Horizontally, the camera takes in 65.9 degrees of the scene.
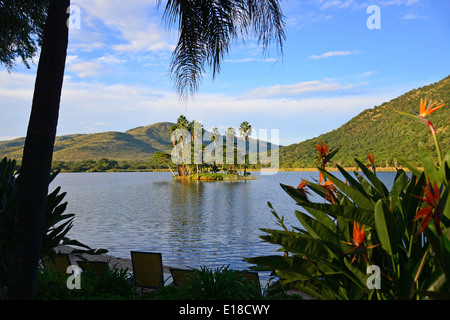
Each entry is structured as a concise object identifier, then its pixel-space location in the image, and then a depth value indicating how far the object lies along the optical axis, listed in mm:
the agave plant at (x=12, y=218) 3234
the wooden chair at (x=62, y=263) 5160
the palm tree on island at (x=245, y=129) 74062
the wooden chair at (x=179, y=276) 4793
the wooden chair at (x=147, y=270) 5285
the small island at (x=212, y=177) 69625
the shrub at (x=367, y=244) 2381
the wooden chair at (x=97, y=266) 4953
